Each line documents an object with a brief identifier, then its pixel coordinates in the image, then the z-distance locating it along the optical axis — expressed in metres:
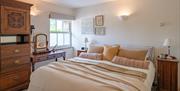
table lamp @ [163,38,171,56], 2.39
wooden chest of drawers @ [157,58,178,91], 2.31
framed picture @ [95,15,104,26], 3.35
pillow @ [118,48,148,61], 2.43
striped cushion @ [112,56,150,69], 2.16
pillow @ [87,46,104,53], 2.88
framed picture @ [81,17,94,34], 3.54
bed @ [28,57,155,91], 1.45
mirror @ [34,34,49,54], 2.97
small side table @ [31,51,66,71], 2.64
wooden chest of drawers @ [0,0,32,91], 2.13
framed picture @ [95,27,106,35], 3.35
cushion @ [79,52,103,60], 2.67
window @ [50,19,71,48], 3.49
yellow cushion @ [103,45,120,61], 2.68
